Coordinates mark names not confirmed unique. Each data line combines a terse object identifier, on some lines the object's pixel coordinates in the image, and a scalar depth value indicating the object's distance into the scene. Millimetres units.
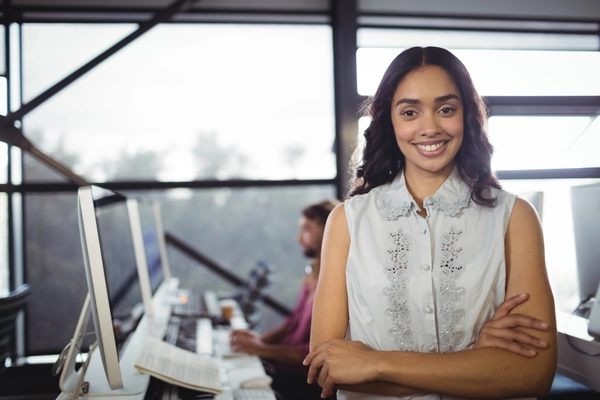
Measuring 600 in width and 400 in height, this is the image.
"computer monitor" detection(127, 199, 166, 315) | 2438
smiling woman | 1179
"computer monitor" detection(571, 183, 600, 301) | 1785
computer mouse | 1957
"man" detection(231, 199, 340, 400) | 2492
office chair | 1842
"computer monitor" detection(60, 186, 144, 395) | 1351
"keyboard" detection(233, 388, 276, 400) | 1846
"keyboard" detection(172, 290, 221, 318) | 3164
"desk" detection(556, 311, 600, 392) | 1701
